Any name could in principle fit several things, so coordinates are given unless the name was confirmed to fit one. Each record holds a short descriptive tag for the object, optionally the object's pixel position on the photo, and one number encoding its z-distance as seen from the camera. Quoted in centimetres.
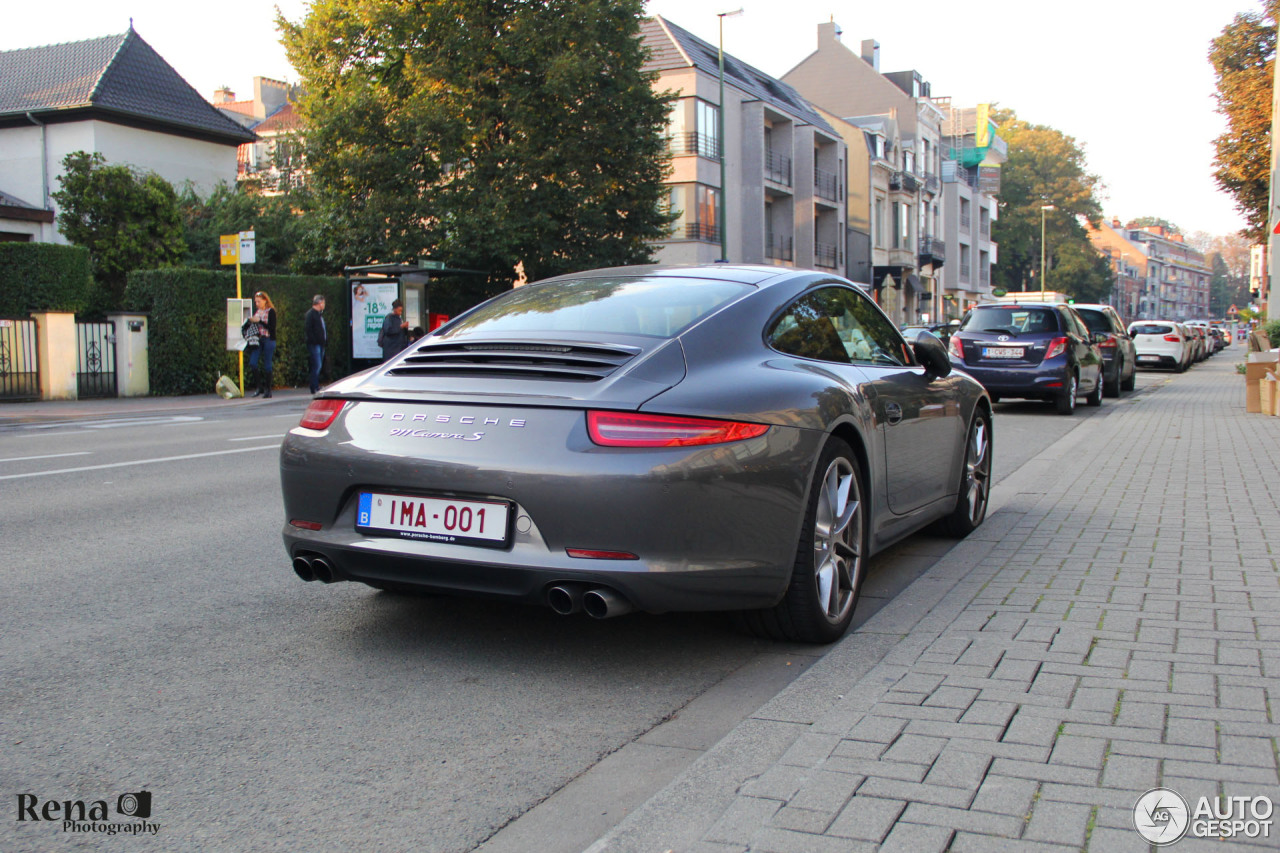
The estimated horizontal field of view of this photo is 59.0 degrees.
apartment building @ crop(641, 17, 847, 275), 4212
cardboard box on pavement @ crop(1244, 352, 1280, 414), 1548
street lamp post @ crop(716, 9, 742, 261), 3638
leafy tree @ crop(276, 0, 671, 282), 2828
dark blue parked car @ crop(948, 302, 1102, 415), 1580
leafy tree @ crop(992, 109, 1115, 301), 9212
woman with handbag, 2058
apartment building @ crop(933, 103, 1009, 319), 8100
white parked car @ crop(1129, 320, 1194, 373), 3416
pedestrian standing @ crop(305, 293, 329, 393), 2089
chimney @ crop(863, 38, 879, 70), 7250
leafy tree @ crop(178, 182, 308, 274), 3347
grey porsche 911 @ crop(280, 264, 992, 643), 357
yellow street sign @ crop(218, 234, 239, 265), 2059
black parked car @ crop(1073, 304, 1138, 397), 1969
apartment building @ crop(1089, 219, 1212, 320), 16050
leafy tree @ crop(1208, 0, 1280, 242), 2720
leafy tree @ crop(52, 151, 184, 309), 2617
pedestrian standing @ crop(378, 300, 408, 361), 2133
